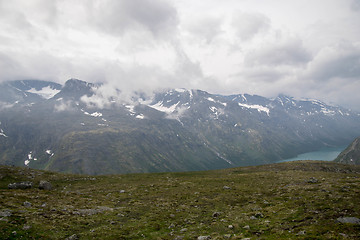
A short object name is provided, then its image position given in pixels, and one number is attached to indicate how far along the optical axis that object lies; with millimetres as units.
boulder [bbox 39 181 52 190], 42406
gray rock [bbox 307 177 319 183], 42125
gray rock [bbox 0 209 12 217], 21688
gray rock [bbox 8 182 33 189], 40469
